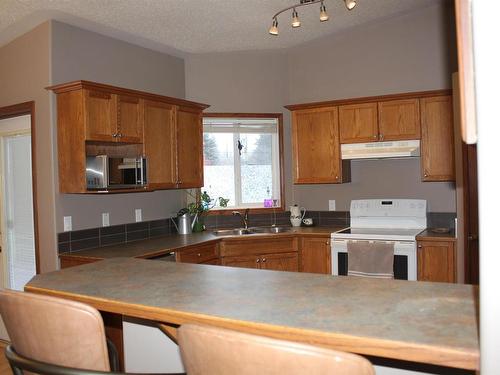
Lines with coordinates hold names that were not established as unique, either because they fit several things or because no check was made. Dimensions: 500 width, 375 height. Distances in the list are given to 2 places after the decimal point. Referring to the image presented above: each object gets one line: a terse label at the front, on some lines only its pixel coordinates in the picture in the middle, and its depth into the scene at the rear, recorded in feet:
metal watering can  15.56
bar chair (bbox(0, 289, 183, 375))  4.22
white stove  13.46
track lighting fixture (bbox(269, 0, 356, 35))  11.48
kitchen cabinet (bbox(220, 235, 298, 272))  14.60
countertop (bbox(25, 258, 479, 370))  3.59
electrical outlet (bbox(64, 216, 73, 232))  12.13
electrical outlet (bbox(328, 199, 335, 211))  16.87
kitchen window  17.07
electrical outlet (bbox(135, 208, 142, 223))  14.52
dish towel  13.48
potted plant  16.02
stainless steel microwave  11.88
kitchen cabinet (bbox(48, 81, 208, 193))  11.64
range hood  14.42
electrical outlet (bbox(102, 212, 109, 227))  13.32
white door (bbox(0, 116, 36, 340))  13.20
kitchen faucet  16.56
